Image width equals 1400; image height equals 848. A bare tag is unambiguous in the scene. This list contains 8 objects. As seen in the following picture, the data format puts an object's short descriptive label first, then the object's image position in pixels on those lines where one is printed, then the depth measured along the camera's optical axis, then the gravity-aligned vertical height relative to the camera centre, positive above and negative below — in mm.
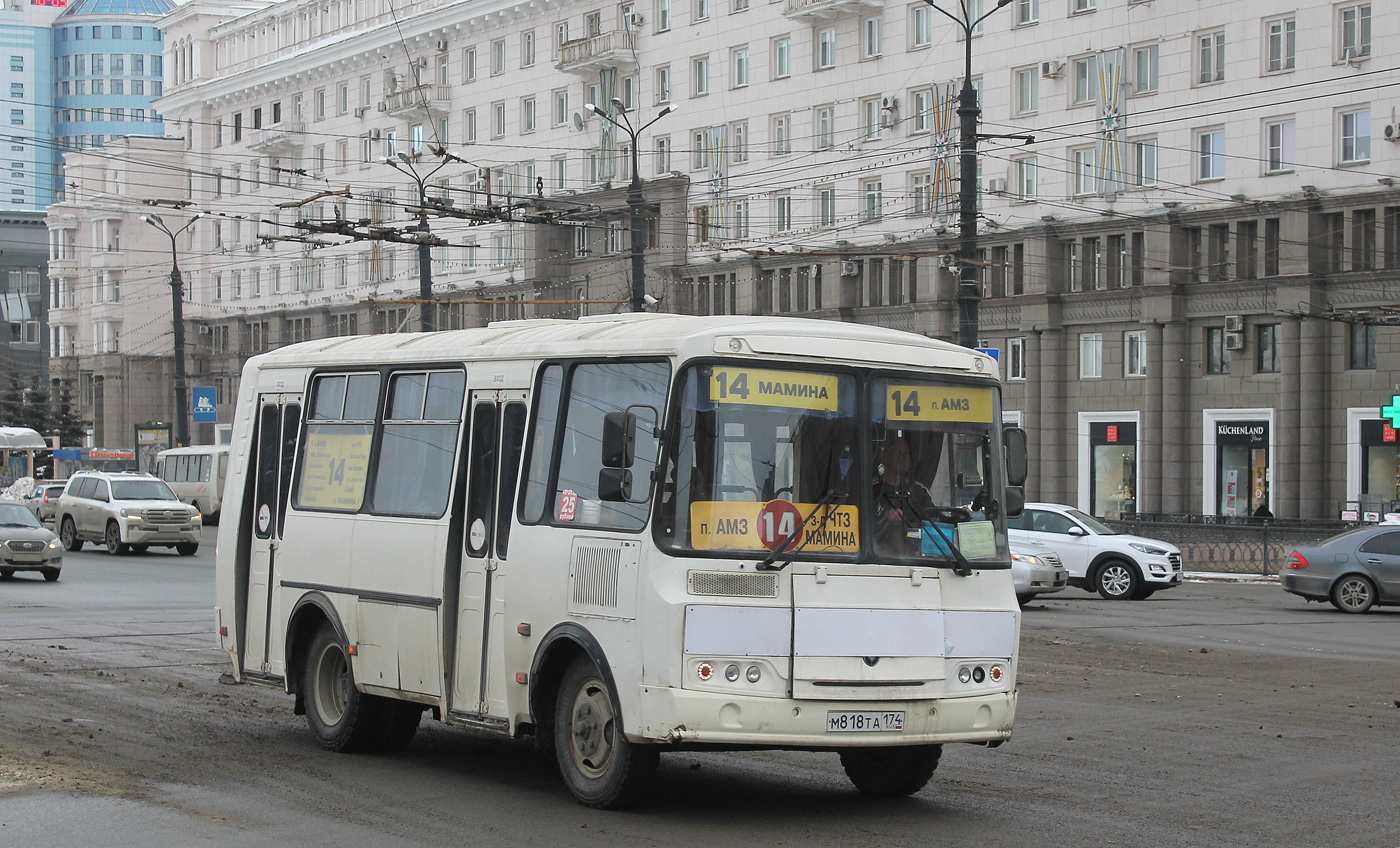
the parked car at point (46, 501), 49219 -2625
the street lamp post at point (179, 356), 54625 +1717
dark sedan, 24781 -2321
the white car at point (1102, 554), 27562 -2315
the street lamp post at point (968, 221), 23062 +2563
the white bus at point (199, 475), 55594 -2122
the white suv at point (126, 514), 36344 -2215
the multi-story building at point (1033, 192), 42938 +6335
